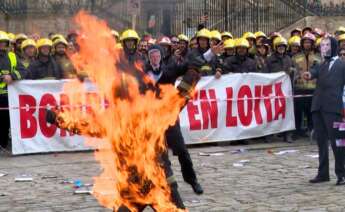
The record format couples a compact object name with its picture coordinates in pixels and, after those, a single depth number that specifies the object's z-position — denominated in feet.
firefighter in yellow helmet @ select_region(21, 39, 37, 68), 42.83
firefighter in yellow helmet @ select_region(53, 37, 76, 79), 42.60
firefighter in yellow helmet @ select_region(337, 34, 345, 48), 46.85
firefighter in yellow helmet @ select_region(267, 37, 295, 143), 46.32
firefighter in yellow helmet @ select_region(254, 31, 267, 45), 49.15
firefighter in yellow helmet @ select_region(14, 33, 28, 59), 45.88
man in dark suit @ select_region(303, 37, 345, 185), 31.53
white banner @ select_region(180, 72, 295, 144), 43.75
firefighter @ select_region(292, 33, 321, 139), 46.78
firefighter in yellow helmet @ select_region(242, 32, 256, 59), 47.01
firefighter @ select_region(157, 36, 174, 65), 42.76
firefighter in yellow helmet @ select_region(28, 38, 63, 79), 41.98
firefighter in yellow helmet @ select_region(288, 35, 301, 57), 47.52
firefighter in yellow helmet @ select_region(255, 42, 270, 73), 46.29
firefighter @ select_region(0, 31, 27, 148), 41.32
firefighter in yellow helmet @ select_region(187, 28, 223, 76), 42.11
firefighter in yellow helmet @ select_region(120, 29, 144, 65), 38.27
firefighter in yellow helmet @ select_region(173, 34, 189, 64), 46.35
